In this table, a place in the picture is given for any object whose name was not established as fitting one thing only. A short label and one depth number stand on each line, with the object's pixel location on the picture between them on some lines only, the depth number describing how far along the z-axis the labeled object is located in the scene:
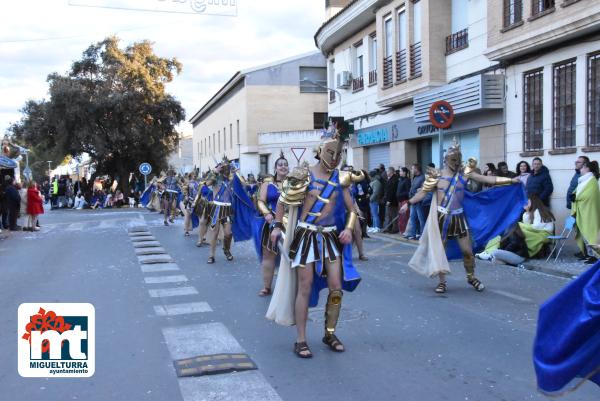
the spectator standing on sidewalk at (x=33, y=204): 20.22
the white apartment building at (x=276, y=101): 44.00
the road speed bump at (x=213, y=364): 4.94
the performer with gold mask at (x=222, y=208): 11.37
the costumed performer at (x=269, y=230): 7.86
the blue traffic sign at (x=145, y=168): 36.25
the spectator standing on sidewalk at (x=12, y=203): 20.27
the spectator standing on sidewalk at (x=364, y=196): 16.55
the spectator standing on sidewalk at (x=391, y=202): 16.39
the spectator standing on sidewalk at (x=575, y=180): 10.89
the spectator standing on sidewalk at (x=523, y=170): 12.61
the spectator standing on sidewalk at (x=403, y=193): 15.79
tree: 39.28
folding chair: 10.67
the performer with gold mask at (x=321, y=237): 5.43
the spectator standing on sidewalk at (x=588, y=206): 10.52
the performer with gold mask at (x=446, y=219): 8.13
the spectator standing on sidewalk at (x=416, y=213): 14.84
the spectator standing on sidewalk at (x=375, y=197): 17.02
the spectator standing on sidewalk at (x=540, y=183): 11.94
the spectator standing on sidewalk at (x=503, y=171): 12.46
